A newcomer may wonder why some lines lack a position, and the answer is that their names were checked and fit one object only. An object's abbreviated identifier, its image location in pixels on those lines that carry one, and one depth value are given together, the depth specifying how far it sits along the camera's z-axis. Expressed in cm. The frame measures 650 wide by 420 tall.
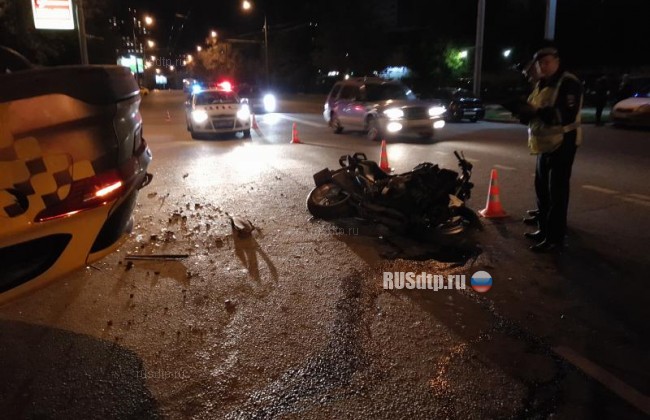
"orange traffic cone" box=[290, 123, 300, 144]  1630
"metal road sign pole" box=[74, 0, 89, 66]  1833
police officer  565
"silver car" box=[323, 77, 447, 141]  1578
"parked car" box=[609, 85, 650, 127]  1752
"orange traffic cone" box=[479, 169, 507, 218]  743
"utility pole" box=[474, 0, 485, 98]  2466
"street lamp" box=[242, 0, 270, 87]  4938
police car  1759
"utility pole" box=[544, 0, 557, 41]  2081
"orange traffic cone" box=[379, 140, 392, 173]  1097
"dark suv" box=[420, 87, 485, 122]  2347
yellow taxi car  270
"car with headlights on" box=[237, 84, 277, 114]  3331
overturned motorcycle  638
